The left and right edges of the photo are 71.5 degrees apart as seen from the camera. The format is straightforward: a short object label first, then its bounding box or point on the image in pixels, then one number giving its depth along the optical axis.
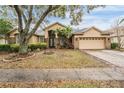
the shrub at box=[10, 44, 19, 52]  7.87
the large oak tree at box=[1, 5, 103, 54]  5.48
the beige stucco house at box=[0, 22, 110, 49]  9.34
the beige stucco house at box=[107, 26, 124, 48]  10.34
